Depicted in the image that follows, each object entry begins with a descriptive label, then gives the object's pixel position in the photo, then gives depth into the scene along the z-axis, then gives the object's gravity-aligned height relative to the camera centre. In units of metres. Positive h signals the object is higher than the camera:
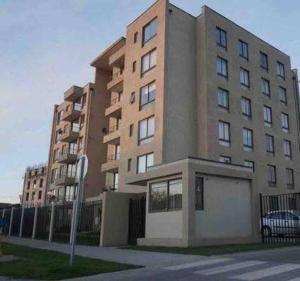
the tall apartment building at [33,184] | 59.71 +5.21
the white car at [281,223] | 14.22 -0.39
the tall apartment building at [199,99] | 21.46 +9.49
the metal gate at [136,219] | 14.94 -0.41
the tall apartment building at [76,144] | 29.54 +7.57
